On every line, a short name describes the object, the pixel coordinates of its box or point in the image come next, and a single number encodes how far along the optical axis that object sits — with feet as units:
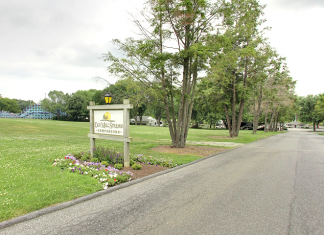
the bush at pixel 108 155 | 23.15
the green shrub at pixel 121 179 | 17.60
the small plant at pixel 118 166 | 21.02
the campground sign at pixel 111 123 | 22.52
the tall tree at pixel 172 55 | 34.78
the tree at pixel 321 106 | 115.89
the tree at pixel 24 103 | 491.72
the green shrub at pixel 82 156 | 24.75
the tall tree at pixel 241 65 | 63.87
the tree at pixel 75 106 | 226.17
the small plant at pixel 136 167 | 21.84
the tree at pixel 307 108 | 168.96
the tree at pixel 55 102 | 272.68
